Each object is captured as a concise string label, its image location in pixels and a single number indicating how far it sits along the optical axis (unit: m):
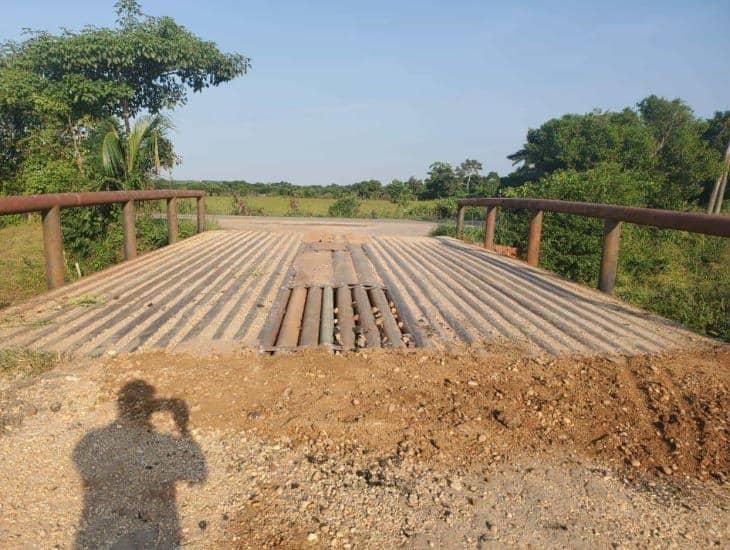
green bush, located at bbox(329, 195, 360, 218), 22.69
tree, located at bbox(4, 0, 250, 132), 14.93
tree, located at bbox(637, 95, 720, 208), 28.66
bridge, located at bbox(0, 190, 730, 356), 2.91
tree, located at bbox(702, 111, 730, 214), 39.72
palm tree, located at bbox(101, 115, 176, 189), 7.25
